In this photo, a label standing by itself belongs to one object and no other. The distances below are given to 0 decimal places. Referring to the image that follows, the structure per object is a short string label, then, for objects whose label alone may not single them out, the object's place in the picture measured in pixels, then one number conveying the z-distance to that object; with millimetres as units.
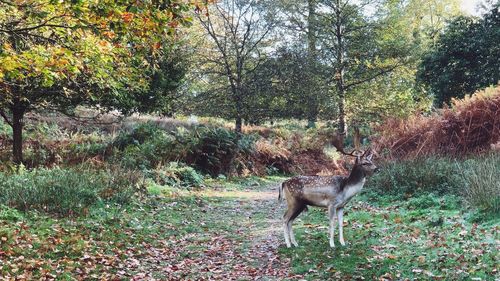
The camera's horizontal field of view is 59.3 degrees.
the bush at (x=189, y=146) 17719
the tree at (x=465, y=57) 20484
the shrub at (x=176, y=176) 14898
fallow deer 7730
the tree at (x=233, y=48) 20672
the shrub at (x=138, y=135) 19203
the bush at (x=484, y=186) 8148
